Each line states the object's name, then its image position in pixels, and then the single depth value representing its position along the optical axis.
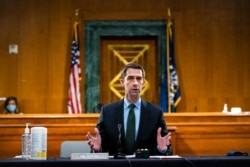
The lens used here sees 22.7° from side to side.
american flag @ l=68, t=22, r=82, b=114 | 11.35
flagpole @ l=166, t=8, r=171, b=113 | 11.57
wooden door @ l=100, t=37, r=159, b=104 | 12.40
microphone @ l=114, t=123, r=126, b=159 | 4.85
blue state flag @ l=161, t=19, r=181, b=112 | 11.65
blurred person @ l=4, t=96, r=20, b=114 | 10.94
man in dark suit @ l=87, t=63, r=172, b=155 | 4.96
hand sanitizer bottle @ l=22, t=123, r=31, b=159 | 4.03
